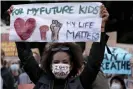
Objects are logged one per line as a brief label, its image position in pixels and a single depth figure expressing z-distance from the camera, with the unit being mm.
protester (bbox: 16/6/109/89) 4309
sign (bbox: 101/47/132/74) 7465
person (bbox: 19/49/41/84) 8344
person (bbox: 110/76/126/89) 6863
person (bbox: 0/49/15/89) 6842
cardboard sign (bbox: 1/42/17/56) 9930
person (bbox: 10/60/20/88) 9320
